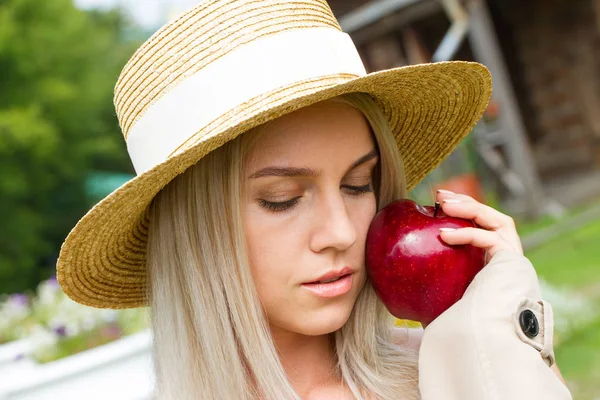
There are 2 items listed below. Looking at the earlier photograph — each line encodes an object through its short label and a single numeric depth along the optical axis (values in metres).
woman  1.42
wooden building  7.78
